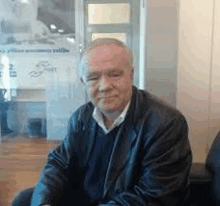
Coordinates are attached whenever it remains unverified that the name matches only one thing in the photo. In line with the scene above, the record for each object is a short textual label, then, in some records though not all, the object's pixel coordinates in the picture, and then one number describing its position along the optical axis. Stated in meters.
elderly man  0.99
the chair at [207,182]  1.25
